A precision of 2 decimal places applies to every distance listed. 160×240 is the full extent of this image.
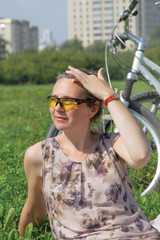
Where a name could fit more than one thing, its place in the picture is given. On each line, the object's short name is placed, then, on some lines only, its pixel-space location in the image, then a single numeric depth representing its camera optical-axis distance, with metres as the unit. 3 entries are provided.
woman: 2.00
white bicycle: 3.43
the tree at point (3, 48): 64.59
